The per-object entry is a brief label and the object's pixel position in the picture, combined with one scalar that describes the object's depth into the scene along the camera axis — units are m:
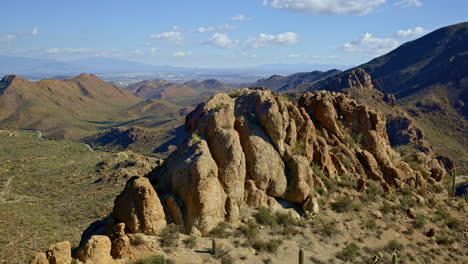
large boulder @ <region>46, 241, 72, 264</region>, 13.10
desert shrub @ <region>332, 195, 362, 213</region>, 21.52
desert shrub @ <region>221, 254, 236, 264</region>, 15.72
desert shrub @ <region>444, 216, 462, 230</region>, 22.95
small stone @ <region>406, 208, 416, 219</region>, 22.91
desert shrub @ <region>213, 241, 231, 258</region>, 16.03
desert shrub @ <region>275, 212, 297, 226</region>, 19.11
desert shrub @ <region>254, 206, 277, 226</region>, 18.59
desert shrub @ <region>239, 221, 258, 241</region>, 17.47
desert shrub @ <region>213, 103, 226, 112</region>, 21.40
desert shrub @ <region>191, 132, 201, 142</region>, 19.79
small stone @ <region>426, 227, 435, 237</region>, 21.47
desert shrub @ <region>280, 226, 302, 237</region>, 18.48
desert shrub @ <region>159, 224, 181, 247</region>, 15.63
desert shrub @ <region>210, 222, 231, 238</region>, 16.95
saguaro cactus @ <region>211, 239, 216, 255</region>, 15.88
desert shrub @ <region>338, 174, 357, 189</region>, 23.52
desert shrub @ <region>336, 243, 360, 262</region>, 17.77
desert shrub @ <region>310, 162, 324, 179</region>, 22.89
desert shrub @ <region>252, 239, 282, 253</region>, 17.12
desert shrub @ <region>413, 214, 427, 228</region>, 22.03
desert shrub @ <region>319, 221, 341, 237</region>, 19.28
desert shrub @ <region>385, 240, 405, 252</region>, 19.38
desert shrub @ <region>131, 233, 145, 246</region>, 14.95
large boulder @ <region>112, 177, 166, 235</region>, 15.74
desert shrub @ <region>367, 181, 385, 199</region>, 23.64
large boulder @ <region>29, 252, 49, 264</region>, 12.63
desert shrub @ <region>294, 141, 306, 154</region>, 22.70
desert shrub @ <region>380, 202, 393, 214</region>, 22.59
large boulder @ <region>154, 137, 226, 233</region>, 16.66
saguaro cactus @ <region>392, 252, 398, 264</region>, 16.95
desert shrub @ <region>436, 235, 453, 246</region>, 21.05
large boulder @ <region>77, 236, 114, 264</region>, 13.40
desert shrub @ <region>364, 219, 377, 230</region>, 20.81
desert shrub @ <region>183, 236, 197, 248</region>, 15.96
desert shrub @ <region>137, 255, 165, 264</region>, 14.31
